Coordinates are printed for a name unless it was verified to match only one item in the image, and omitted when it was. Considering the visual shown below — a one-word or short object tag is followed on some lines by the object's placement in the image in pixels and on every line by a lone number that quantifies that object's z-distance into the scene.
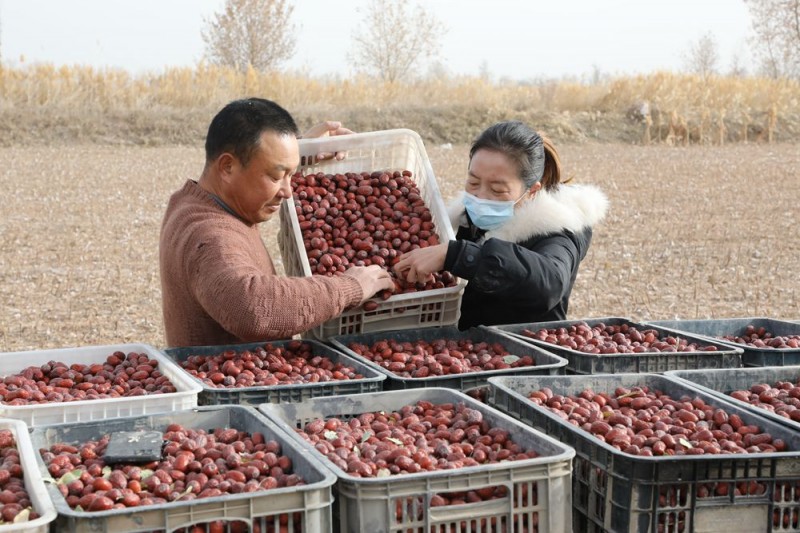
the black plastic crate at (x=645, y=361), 3.65
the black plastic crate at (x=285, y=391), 3.19
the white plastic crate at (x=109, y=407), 2.95
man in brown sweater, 3.46
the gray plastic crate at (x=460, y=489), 2.34
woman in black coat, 3.88
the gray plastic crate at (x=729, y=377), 3.46
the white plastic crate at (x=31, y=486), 2.06
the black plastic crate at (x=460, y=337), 3.39
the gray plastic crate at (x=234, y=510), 2.14
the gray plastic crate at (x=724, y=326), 4.34
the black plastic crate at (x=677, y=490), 2.49
